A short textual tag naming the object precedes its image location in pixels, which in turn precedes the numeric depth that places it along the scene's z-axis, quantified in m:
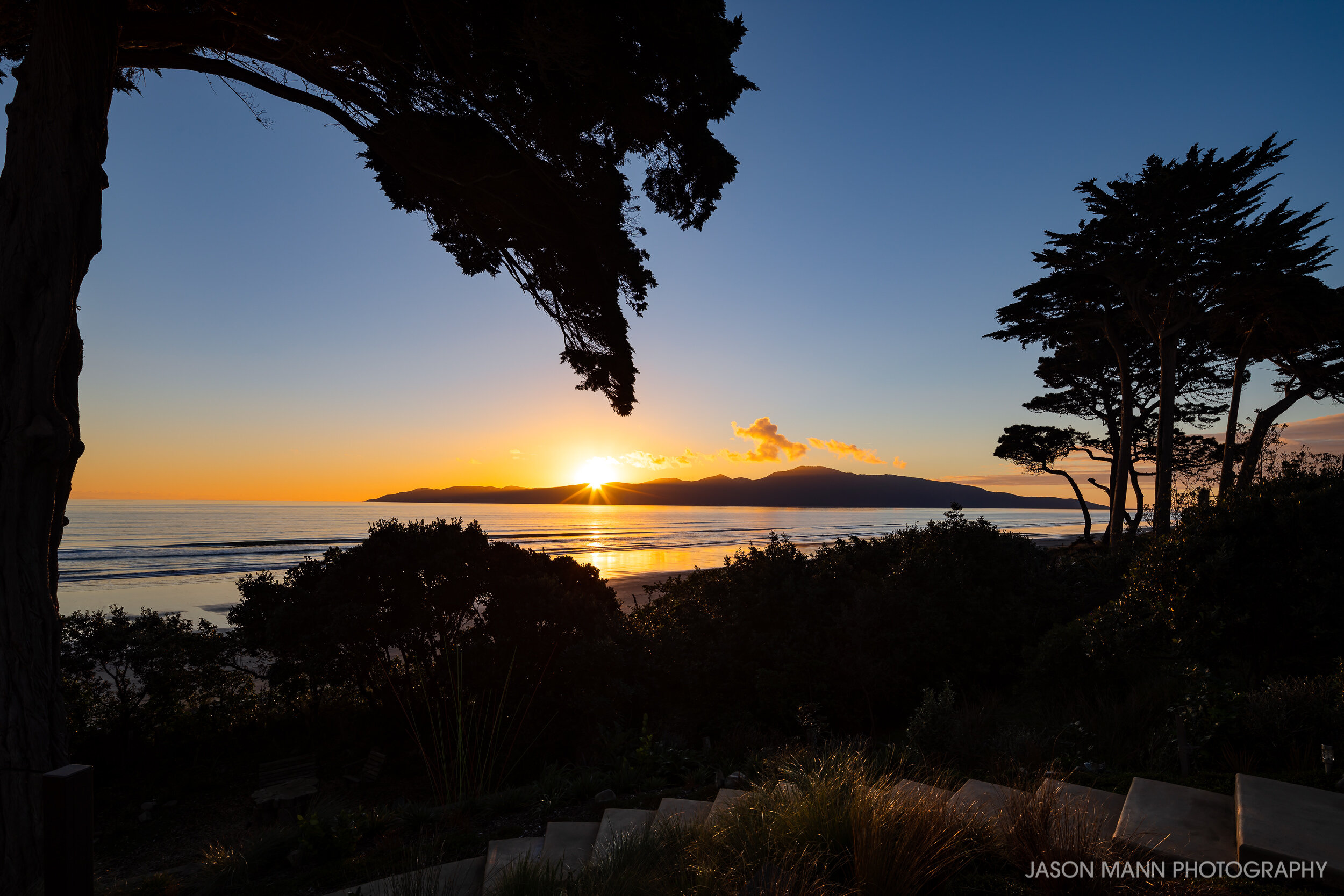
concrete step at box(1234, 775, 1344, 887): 2.36
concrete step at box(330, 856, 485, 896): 2.74
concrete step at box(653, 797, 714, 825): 3.40
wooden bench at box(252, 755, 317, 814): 5.90
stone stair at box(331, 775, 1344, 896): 2.48
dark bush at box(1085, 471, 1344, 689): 4.78
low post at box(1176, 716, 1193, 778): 4.19
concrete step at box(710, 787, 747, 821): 3.35
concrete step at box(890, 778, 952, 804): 2.89
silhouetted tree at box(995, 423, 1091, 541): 26.16
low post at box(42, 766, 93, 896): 2.60
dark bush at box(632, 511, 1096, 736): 7.59
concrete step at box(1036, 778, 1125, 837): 2.78
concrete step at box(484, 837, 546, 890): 3.08
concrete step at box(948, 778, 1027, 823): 2.89
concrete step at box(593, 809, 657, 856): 3.14
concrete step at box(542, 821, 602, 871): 3.26
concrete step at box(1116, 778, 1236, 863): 2.54
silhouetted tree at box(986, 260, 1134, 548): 18.30
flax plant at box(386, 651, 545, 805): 5.54
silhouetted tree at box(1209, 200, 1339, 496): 15.38
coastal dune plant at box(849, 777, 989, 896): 2.39
